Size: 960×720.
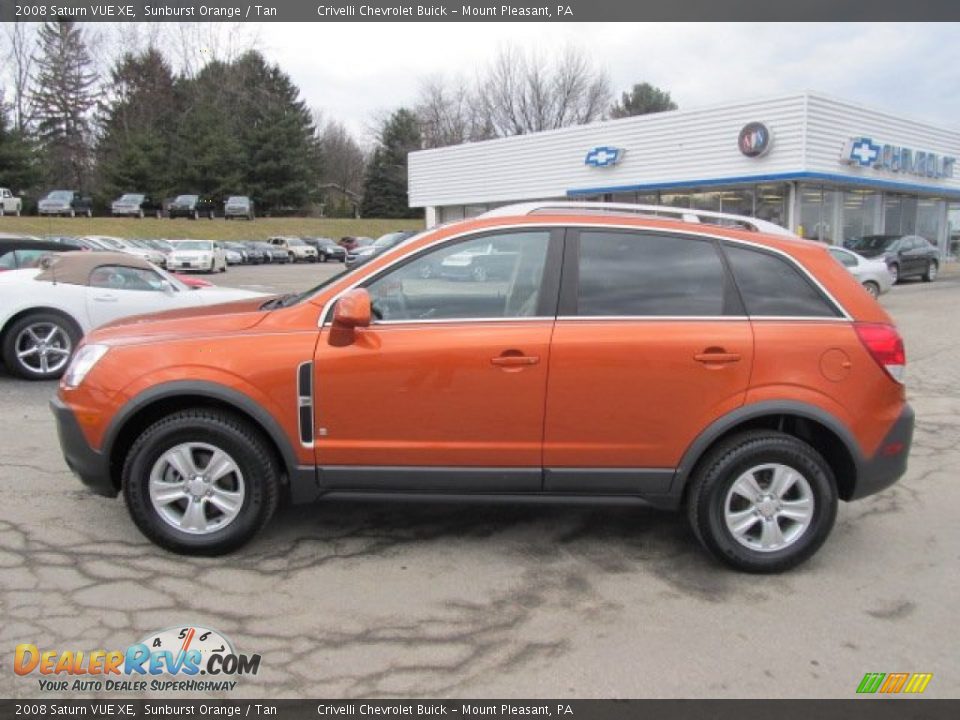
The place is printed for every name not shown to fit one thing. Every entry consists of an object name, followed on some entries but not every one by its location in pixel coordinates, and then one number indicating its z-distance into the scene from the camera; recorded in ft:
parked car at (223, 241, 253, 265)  136.98
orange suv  12.00
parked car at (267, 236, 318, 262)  152.25
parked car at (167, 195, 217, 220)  181.16
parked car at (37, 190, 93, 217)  158.92
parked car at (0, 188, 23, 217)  157.17
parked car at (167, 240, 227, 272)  102.78
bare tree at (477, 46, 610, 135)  220.84
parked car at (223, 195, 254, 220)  185.37
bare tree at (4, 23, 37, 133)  200.64
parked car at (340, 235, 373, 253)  156.76
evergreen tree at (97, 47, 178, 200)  187.93
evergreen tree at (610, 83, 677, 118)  265.34
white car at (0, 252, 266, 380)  26.27
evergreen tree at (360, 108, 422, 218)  238.68
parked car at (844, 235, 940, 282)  76.64
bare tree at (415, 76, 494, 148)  229.45
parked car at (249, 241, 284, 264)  144.77
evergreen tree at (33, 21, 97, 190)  207.21
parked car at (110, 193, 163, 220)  173.06
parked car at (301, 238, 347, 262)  158.71
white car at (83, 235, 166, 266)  106.42
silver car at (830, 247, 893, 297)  55.83
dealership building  80.38
